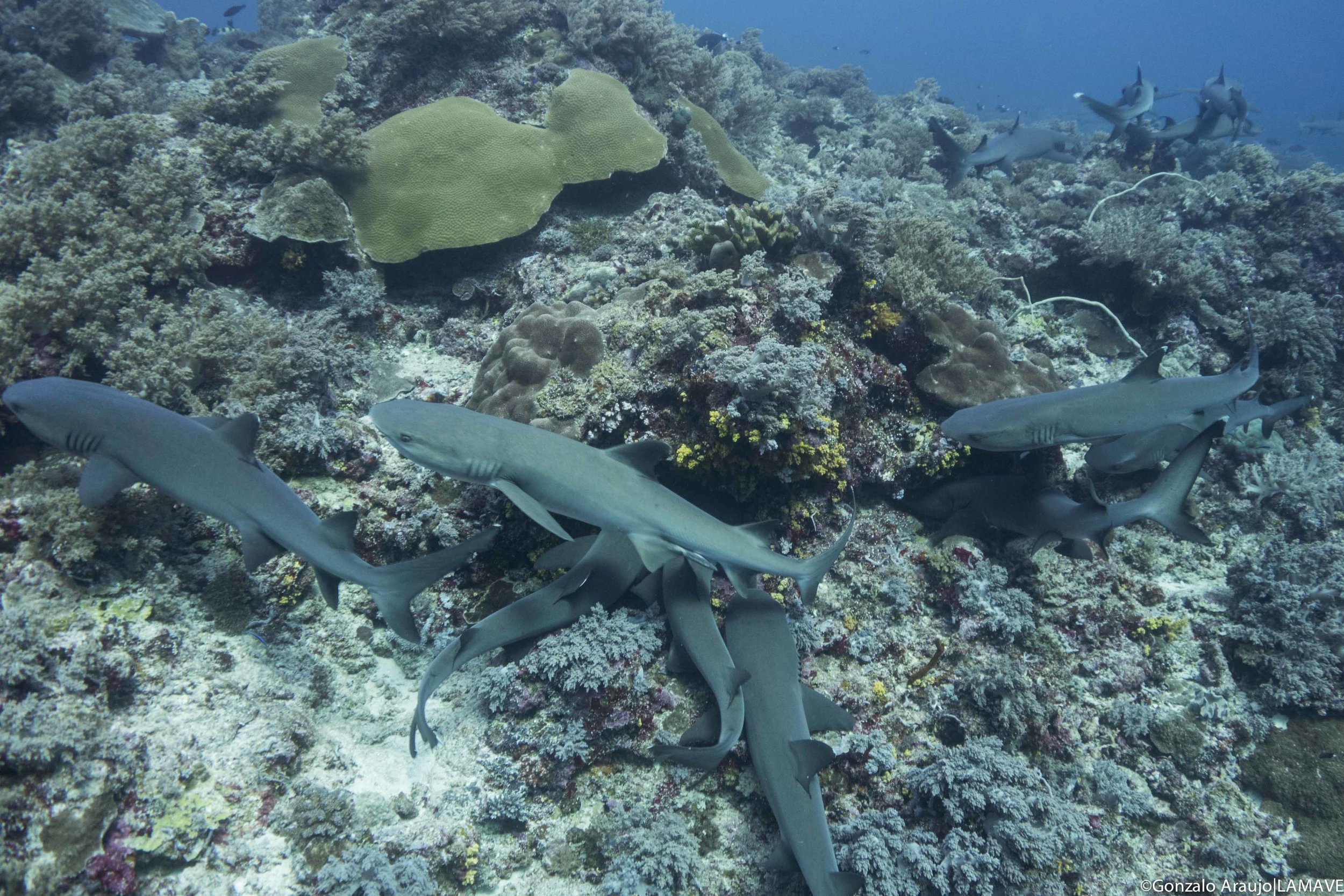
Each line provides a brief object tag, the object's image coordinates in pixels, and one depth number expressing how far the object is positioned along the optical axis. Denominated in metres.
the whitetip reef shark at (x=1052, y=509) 4.72
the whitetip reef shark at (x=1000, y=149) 12.60
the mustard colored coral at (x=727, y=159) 9.81
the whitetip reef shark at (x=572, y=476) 3.63
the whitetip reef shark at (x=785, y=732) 3.55
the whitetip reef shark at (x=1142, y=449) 5.25
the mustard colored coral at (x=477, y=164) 7.54
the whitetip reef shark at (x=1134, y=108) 14.00
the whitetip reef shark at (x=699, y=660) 3.68
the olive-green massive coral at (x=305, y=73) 8.88
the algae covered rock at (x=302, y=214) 6.86
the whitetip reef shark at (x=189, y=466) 3.45
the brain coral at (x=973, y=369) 5.49
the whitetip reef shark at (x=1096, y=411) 4.60
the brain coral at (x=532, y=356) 5.25
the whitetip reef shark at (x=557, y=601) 4.01
